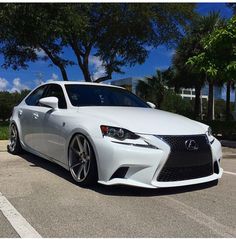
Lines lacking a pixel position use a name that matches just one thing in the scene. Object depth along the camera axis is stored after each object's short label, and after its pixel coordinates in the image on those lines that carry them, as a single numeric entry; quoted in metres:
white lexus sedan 3.26
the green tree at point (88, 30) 10.84
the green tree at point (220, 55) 7.98
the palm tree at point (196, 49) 16.76
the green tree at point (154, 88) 25.88
